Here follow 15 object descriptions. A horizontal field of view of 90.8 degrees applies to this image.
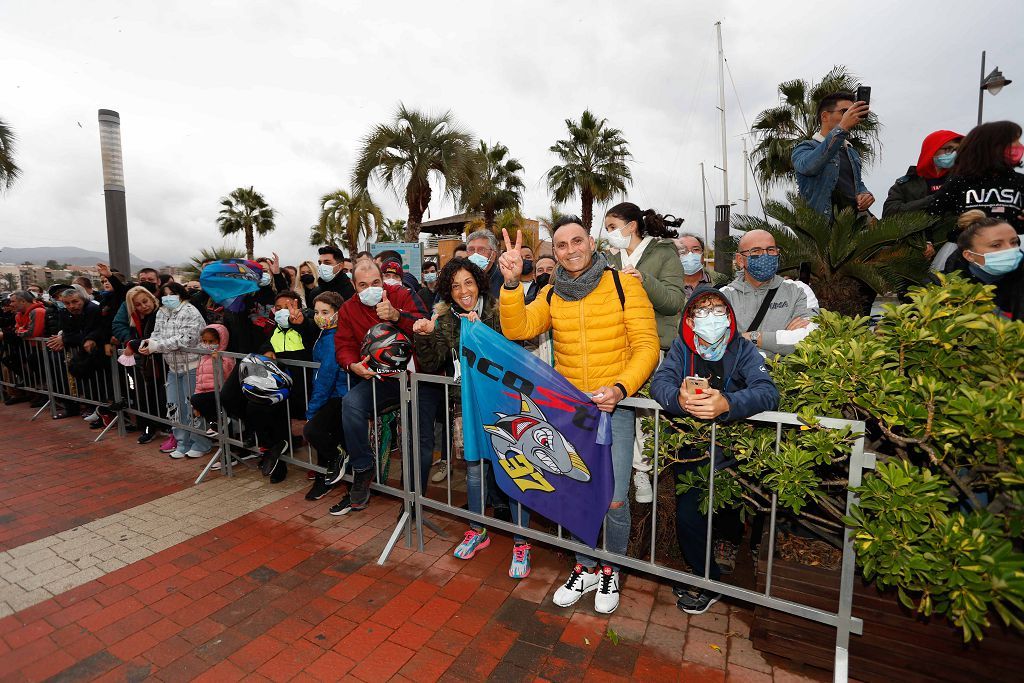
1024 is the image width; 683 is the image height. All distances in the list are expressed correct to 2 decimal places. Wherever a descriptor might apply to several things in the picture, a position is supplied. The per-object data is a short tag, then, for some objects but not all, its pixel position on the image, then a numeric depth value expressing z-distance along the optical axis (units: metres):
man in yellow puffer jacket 2.93
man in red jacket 4.08
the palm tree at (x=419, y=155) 19.66
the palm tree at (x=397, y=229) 44.84
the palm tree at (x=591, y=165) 24.28
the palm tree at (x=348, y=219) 26.67
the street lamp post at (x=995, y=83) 10.53
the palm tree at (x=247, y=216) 33.56
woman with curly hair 3.46
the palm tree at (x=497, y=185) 26.77
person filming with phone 3.86
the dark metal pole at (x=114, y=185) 11.91
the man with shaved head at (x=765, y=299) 3.15
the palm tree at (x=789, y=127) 19.56
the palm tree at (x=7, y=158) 20.11
